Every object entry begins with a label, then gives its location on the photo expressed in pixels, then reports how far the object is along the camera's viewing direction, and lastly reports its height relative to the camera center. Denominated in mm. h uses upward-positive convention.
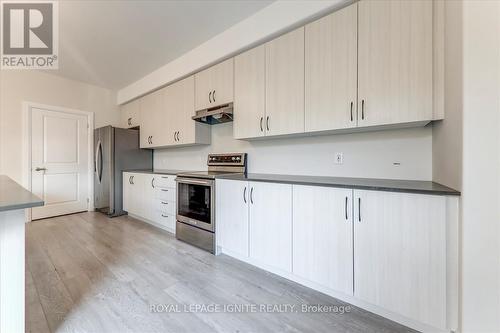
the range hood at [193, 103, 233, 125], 2637 +654
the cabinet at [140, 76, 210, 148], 3225 +762
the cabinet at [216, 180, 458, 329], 1292 -572
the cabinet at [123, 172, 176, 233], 3148 -543
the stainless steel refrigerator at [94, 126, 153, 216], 3982 +44
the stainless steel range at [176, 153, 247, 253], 2510 -475
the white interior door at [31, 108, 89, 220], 3766 +52
